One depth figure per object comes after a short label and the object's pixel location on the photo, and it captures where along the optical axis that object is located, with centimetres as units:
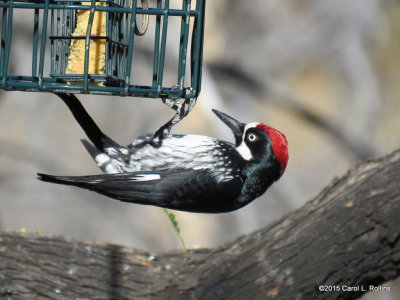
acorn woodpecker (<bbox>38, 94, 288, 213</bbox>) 828
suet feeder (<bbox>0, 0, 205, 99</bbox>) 703
